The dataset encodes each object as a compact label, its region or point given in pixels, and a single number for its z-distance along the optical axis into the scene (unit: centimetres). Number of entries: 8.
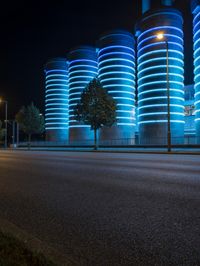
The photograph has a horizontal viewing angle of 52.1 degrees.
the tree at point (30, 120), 3827
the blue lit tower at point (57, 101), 8524
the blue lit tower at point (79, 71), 7560
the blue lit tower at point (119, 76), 6581
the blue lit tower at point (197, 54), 4679
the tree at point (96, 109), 2763
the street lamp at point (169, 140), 1817
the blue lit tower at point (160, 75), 5426
